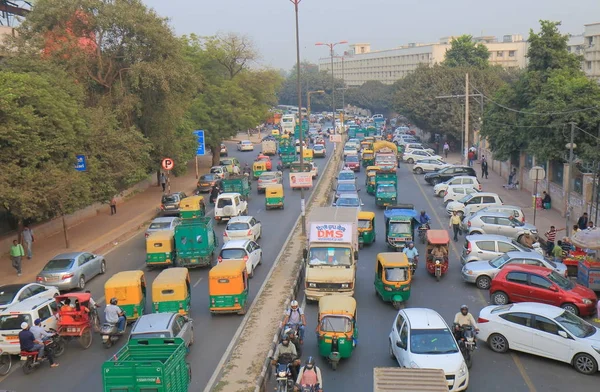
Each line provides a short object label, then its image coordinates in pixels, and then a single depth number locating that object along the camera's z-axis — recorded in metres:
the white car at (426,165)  56.09
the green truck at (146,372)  11.86
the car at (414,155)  62.28
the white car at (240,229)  28.91
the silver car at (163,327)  15.52
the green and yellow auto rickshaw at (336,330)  15.66
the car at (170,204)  38.41
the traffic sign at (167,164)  38.06
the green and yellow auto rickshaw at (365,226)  29.15
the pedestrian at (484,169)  51.84
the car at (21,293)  19.16
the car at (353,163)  57.38
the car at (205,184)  47.84
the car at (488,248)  24.95
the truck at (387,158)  52.10
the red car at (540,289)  19.58
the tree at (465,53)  91.25
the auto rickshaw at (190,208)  33.97
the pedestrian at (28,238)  28.52
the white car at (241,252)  23.67
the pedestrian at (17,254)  25.70
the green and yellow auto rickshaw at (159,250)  25.64
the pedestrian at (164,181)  44.25
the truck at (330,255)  20.38
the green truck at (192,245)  25.30
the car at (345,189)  37.41
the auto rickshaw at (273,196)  39.44
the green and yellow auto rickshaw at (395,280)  20.45
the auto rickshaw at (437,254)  23.95
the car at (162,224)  30.19
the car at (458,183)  41.53
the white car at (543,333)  15.57
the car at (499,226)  29.79
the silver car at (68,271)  23.30
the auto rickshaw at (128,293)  18.97
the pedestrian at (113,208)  39.29
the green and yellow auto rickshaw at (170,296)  18.75
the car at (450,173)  48.24
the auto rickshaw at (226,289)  19.47
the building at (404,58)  140.00
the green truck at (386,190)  38.84
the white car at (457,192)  39.56
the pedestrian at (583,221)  29.72
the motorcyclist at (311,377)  13.02
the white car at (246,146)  78.44
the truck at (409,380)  10.66
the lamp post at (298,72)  32.03
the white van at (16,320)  16.73
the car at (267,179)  45.88
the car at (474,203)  35.34
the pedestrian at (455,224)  30.27
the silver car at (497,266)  22.55
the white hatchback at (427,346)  14.07
